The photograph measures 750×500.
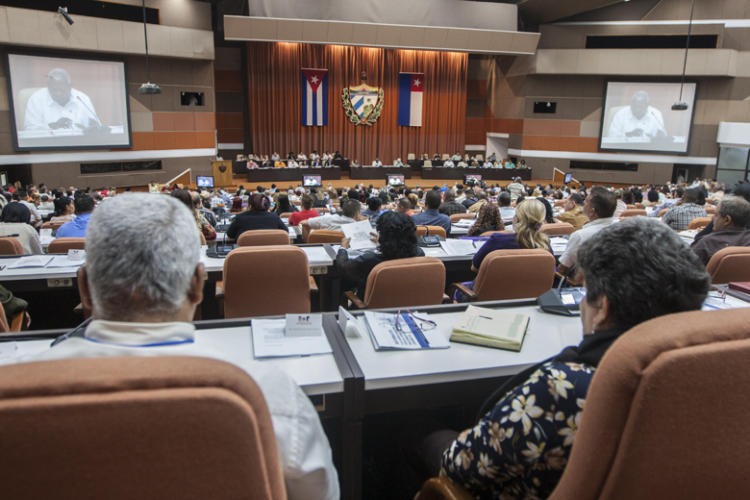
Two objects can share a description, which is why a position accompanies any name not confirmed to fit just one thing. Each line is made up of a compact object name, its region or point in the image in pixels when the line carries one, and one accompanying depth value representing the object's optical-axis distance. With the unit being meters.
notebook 2.03
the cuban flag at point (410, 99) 19.20
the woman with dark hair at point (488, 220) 4.99
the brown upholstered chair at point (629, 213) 6.79
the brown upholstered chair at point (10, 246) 4.05
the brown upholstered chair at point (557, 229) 5.19
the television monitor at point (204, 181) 13.00
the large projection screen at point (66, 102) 12.64
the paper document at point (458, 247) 4.07
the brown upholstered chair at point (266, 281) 3.15
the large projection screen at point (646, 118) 17.05
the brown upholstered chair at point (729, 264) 3.27
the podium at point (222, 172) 15.55
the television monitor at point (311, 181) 13.38
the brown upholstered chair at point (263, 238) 4.31
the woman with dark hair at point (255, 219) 4.96
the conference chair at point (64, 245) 4.18
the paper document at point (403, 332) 2.03
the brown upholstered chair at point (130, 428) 0.72
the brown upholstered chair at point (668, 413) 0.85
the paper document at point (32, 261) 3.49
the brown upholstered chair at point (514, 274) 3.24
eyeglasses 2.19
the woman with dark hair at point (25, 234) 4.56
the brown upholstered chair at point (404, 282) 2.89
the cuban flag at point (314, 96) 18.31
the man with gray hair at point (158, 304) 1.00
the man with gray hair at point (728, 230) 3.73
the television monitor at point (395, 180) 14.33
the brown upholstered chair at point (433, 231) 4.89
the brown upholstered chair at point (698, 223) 5.65
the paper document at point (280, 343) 1.93
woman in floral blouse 1.13
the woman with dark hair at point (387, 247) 3.23
